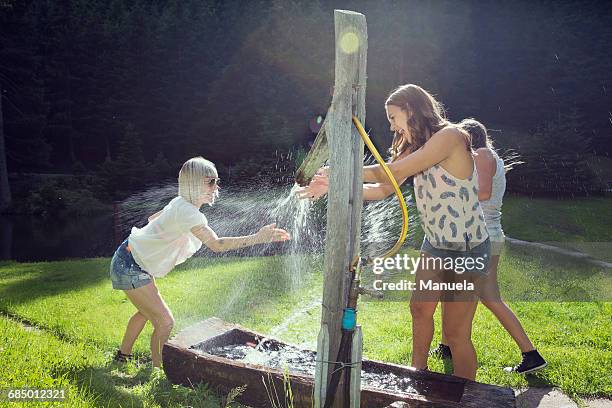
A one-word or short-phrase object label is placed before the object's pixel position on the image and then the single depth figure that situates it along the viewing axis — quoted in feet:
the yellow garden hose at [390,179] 9.09
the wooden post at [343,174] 9.29
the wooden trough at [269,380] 10.33
